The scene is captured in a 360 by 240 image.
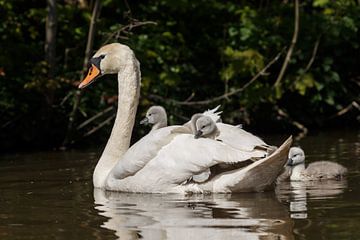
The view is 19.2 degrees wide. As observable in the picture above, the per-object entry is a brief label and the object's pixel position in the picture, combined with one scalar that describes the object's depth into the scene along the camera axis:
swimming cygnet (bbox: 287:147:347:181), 11.50
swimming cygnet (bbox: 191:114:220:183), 9.99
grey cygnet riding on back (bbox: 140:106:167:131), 12.10
